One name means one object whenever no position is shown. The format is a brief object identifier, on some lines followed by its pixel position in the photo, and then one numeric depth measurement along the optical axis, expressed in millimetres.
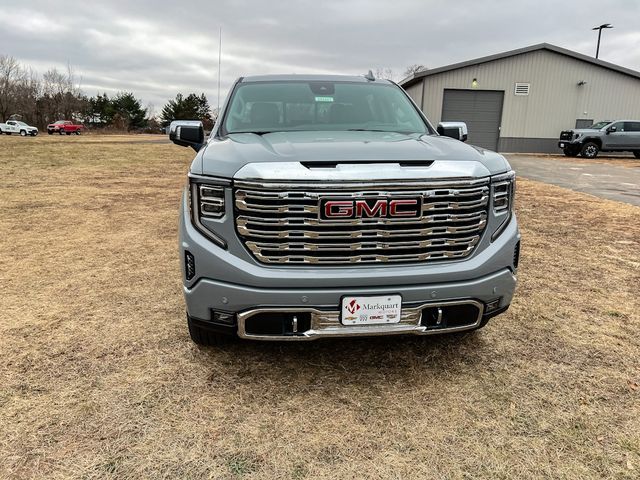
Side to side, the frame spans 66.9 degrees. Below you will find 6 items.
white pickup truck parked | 43781
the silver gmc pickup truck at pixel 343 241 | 2434
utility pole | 39912
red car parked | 51188
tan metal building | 24922
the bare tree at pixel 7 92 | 60125
